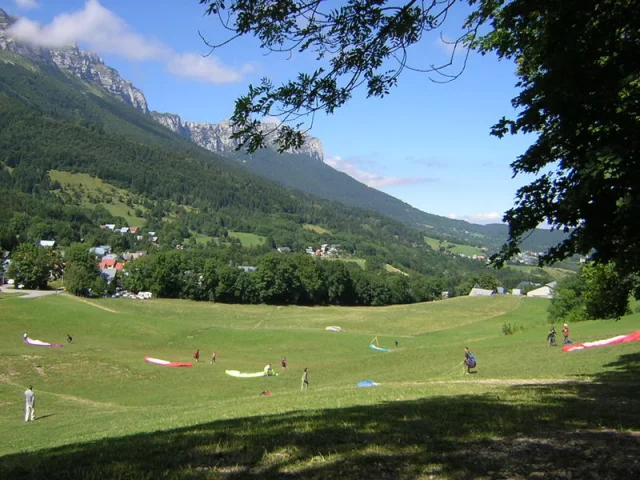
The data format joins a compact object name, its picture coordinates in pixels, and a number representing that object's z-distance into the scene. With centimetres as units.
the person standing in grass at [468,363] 2700
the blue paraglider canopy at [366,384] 2477
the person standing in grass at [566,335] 3453
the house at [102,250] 18058
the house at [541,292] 15710
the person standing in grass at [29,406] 2272
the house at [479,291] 15988
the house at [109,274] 12546
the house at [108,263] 16374
